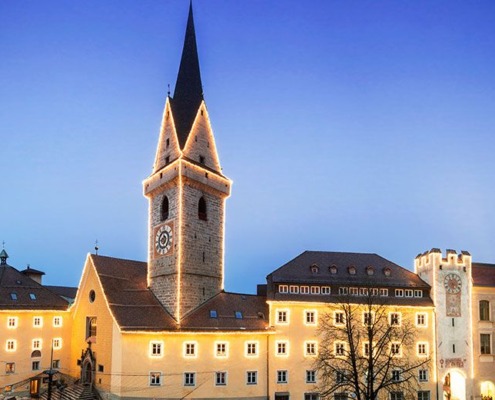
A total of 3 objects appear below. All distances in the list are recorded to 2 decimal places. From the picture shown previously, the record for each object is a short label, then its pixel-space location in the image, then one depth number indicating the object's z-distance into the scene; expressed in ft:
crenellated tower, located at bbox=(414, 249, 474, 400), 162.40
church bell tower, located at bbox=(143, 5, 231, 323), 157.69
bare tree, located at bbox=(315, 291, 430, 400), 152.35
